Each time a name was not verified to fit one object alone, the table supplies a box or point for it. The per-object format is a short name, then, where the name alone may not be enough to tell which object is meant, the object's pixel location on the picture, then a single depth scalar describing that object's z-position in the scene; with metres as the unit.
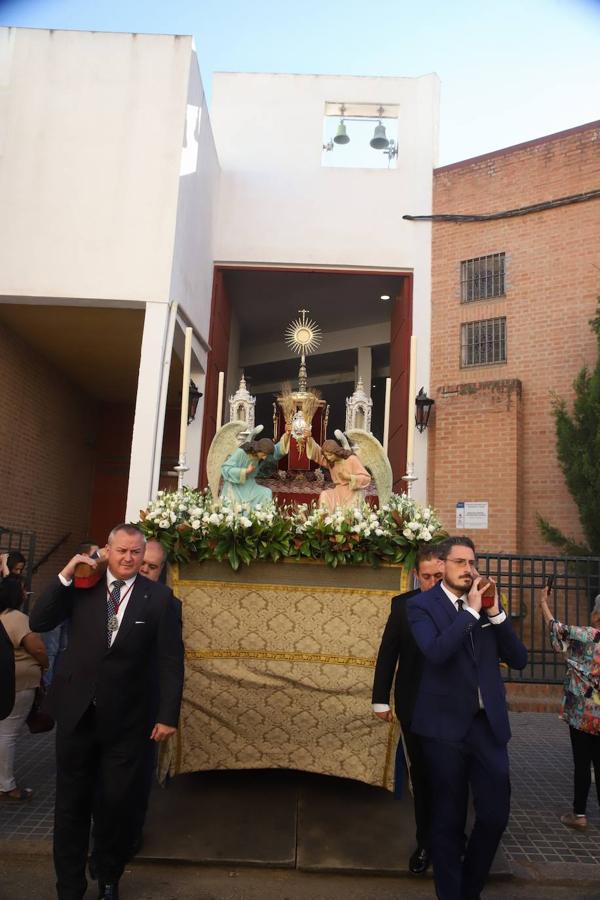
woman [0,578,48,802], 4.36
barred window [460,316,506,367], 10.91
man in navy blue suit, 2.94
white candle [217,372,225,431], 7.22
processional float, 4.36
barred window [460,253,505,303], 11.05
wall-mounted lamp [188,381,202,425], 10.88
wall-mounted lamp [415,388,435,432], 10.73
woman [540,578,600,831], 4.31
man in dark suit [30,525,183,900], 3.03
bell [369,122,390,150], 11.95
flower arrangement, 4.36
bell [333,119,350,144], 12.09
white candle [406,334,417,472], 4.62
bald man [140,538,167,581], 4.30
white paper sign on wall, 10.16
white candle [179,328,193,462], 4.82
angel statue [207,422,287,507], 5.66
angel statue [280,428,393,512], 5.46
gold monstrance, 6.96
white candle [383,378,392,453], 6.07
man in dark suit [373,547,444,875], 3.65
